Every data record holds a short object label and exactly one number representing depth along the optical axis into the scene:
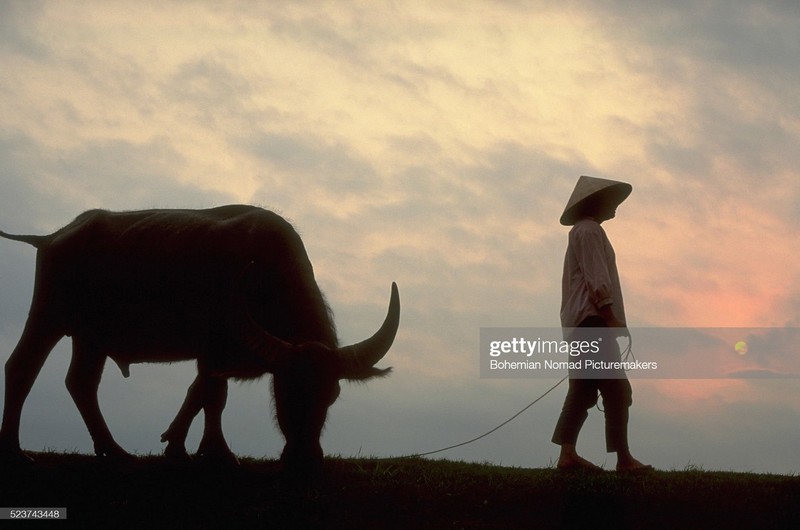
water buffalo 8.73
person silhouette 8.43
